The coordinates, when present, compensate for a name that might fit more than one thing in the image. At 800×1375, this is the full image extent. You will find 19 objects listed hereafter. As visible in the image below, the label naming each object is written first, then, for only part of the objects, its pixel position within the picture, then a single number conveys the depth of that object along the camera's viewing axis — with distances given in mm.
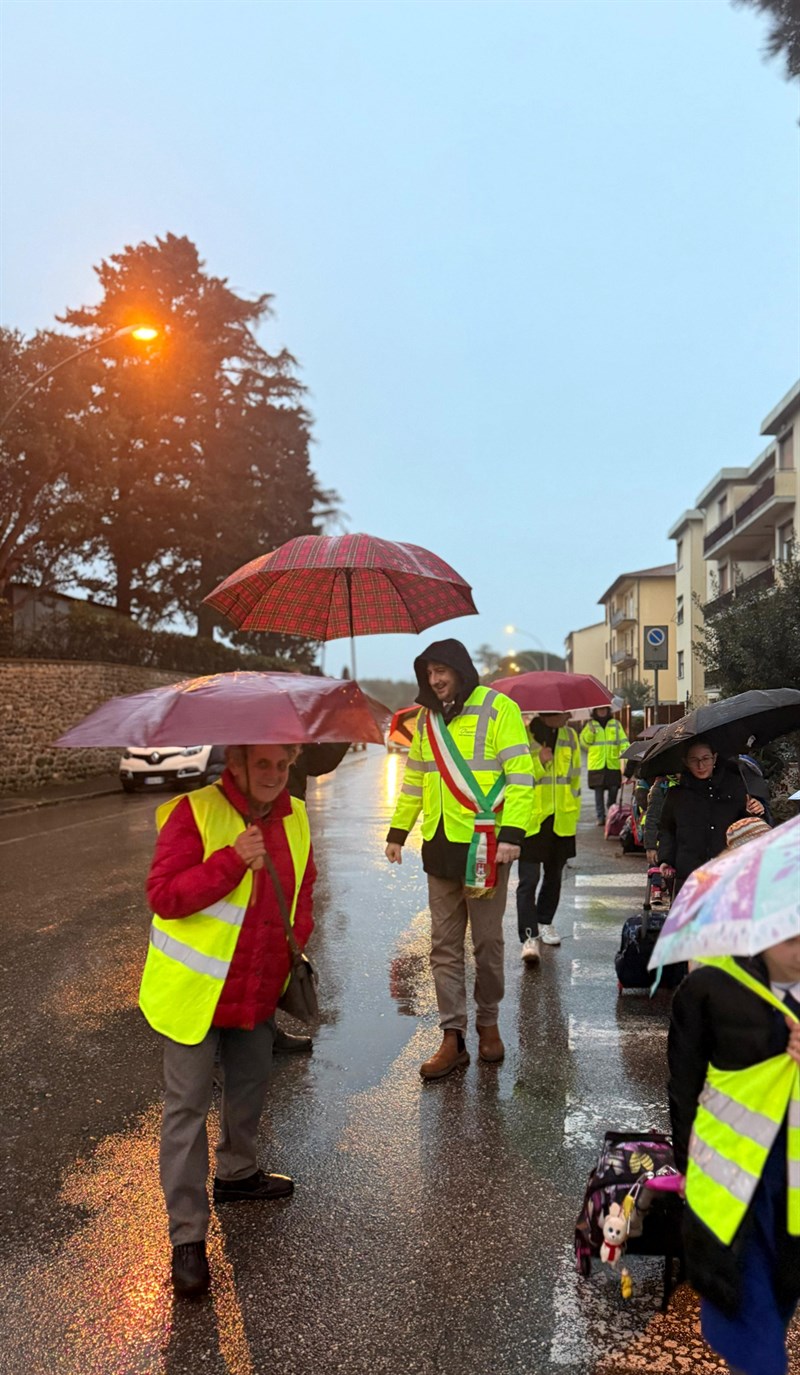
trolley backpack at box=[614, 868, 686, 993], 5781
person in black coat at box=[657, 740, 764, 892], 5230
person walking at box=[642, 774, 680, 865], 6102
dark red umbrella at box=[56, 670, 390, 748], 2670
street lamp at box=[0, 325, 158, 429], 16281
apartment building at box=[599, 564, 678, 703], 63156
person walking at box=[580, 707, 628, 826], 13711
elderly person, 2955
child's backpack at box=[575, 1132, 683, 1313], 2834
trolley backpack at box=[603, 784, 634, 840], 13667
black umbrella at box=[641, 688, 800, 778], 5090
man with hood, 4629
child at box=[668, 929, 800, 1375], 2010
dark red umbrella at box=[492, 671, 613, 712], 7059
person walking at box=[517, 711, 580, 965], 6995
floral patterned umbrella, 1738
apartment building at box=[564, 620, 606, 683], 89875
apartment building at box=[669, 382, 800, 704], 33812
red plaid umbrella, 5215
